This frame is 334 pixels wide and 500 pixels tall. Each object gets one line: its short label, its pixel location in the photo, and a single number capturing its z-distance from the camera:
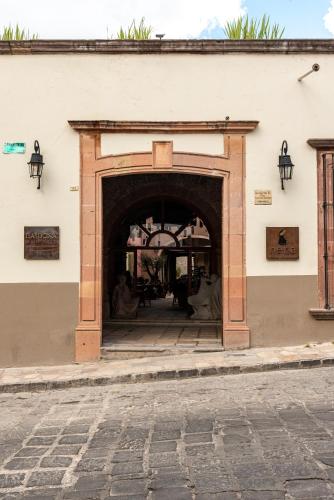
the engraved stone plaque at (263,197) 8.46
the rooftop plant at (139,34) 9.81
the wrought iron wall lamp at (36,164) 8.16
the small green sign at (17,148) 8.38
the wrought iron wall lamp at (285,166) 8.27
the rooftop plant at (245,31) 9.80
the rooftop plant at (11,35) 9.72
